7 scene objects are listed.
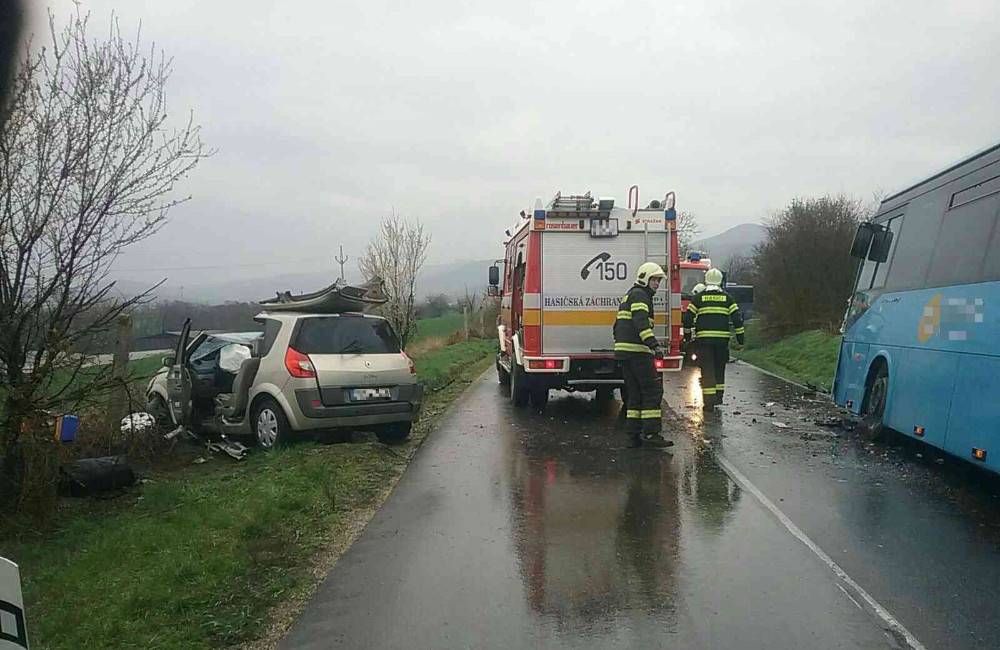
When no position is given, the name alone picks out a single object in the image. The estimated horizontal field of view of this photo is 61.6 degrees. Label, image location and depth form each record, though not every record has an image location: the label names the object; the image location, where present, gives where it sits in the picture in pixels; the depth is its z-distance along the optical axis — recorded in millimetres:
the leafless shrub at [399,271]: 24188
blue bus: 6949
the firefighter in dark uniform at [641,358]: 9664
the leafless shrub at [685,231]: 53091
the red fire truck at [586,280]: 12070
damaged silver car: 9023
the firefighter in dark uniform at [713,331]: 12523
